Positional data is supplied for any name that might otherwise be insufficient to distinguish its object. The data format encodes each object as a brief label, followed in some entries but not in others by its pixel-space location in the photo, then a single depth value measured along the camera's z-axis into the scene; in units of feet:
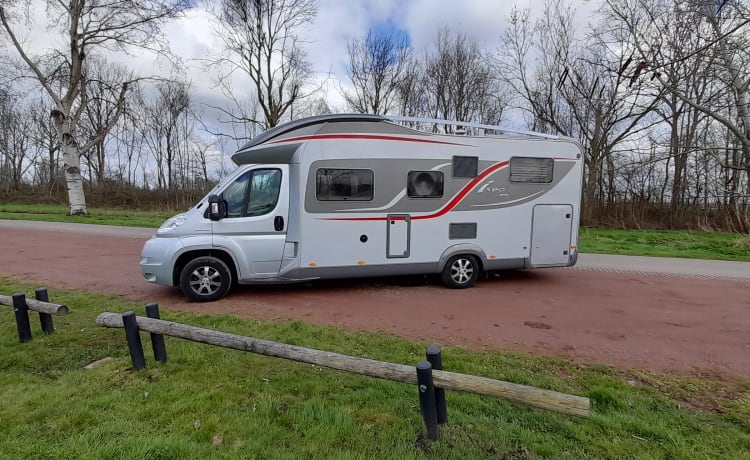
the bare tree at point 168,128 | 120.47
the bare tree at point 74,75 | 62.23
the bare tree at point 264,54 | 70.49
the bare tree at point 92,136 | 113.39
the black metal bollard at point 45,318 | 14.73
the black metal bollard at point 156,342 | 12.52
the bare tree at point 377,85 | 86.74
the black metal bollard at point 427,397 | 8.54
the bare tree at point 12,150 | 124.36
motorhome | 20.99
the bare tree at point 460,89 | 87.51
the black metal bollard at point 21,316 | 14.16
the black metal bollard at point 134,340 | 11.84
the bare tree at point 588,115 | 68.74
